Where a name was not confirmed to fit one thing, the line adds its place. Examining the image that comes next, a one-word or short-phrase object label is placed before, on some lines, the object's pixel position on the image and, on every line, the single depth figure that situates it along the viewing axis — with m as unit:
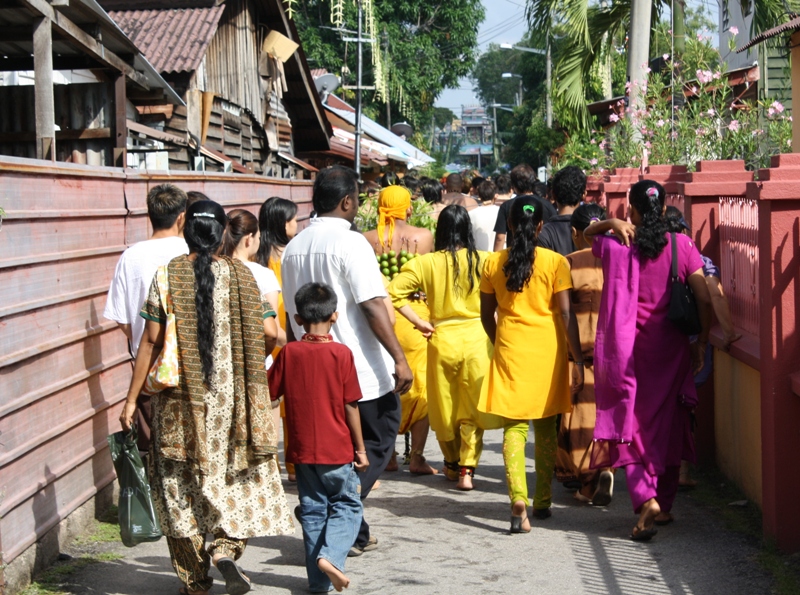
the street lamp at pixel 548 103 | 38.65
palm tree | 16.20
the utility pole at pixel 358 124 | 27.62
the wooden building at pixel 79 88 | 9.36
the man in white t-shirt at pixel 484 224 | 10.45
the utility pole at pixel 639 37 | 14.24
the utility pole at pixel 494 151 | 106.65
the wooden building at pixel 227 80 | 14.91
